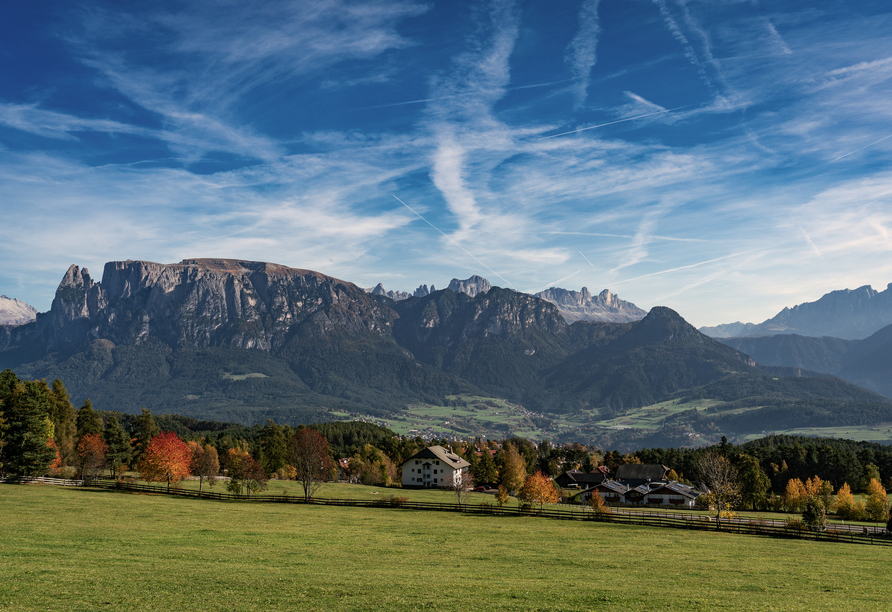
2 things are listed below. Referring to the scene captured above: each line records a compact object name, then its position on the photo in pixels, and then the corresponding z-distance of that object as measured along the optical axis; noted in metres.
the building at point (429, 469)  135.61
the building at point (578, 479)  140.62
